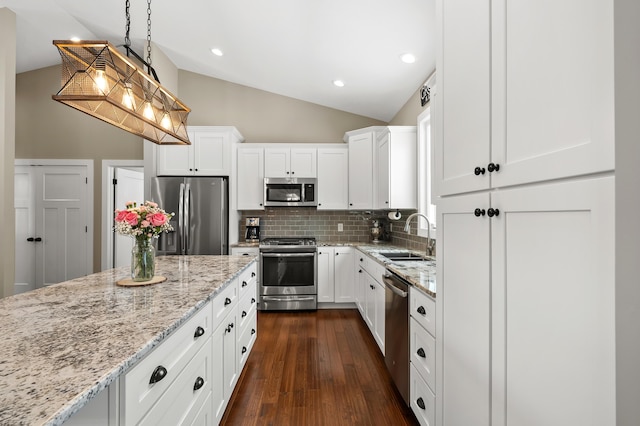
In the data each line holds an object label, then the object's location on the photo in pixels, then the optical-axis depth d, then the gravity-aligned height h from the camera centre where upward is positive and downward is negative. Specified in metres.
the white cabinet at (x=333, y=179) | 4.14 +0.48
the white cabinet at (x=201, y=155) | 3.83 +0.75
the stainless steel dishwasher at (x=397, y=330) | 1.81 -0.79
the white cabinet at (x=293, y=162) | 4.14 +0.71
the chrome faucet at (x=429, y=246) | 2.60 -0.30
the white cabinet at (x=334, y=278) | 3.88 -0.87
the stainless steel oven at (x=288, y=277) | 3.79 -0.84
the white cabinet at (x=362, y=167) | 3.83 +0.61
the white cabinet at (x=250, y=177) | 4.12 +0.50
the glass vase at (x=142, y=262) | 1.60 -0.28
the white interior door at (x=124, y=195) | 4.52 +0.28
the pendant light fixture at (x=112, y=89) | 1.40 +0.66
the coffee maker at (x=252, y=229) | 4.32 -0.26
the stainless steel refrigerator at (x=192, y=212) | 3.65 +0.00
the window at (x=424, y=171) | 3.10 +0.46
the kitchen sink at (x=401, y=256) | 2.88 -0.44
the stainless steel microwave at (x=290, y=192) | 4.10 +0.29
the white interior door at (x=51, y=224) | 4.36 -0.19
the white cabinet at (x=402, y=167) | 3.32 +0.52
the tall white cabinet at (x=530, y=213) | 0.58 +0.00
